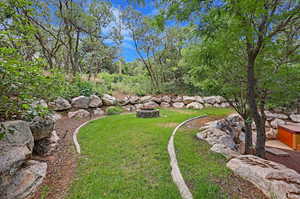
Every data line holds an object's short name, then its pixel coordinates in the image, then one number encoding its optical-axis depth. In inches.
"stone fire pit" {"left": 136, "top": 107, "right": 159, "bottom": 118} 273.4
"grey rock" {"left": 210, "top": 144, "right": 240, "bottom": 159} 123.3
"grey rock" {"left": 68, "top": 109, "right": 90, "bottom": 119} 265.3
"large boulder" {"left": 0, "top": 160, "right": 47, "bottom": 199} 80.4
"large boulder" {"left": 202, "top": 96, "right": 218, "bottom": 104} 423.5
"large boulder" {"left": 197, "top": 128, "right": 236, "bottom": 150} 160.9
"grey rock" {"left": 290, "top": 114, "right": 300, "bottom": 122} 291.5
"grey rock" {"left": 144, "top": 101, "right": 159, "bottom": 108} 405.3
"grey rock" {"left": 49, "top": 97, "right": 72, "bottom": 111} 263.4
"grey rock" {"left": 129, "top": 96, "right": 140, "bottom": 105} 399.2
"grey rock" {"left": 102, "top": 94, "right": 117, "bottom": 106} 338.4
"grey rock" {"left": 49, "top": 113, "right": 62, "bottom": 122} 240.5
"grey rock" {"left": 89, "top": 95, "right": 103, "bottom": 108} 309.8
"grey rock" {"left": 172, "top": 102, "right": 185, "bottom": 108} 417.0
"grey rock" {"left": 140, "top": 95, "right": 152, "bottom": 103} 416.8
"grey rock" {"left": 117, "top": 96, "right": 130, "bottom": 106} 382.0
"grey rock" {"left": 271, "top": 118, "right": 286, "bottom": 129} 276.2
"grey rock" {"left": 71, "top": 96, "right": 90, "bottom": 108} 291.5
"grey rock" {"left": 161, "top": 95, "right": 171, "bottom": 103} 436.1
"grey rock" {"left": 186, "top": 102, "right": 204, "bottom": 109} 394.0
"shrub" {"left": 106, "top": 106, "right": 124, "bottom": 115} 309.8
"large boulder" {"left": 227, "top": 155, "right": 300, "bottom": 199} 74.7
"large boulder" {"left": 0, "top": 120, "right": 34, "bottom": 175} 85.5
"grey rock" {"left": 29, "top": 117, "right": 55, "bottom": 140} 127.5
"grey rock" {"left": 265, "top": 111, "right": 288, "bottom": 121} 302.9
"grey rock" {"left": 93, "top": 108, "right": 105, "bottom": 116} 298.9
